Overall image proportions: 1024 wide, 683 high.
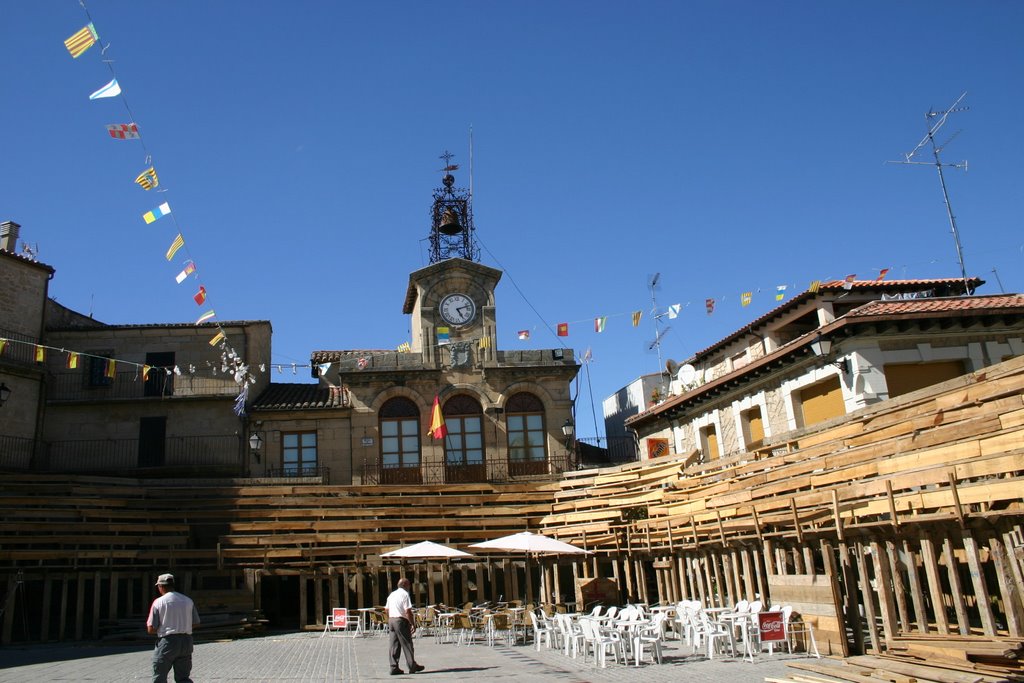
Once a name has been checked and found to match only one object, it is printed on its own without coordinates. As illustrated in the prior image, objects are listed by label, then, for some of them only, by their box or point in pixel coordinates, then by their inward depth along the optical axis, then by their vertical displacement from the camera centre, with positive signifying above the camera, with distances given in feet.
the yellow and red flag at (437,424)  89.40 +16.63
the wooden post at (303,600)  67.82 -0.34
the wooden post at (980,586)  32.76 -1.60
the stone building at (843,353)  60.95 +15.06
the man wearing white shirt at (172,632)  29.27 -0.91
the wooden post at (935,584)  34.14 -1.50
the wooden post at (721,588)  53.31 -1.60
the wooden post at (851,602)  39.24 -2.24
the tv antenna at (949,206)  77.36 +31.23
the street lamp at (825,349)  61.62 +14.88
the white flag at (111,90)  47.21 +28.51
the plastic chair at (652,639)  41.96 -3.42
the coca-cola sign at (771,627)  40.52 -3.16
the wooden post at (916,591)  35.81 -1.74
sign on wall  91.30 +12.81
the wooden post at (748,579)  49.39 -0.99
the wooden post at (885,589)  37.01 -1.64
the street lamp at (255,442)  85.97 +15.63
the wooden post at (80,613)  62.13 -0.02
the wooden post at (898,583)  37.11 -1.42
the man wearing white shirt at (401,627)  40.63 -1.86
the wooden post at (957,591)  33.71 -1.76
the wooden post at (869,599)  37.40 -2.03
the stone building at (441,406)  90.02 +19.05
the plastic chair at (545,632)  50.55 -3.22
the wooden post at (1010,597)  32.07 -2.07
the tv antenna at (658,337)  101.76 +28.35
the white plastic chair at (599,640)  42.14 -3.33
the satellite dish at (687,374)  89.93 +20.06
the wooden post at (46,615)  60.75 +0.02
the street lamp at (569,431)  91.09 +15.20
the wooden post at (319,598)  68.49 -0.27
